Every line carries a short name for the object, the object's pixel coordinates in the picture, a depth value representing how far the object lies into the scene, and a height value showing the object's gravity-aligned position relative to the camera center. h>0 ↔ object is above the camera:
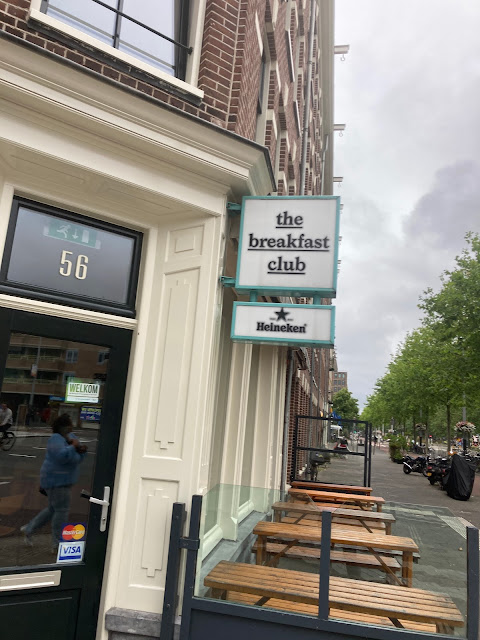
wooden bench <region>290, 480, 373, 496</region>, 9.62 -1.07
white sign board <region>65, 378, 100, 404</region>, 4.07 +0.15
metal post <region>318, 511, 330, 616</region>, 3.56 -0.99
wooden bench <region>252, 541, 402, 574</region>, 3.88 -1.02
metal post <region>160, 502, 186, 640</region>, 3.75 -1.14
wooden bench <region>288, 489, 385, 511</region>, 4.83 -0.81
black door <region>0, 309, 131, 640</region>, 3.70 -0.51
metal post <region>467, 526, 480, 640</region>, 3.31 -0.94
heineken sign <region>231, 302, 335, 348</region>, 4.39 +0.88
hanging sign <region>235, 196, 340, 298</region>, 4.51 +1.60
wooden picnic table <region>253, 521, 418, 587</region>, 3.96 -0.92
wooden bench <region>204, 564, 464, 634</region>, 3.47 -1.16
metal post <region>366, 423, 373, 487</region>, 10.76 -0.42
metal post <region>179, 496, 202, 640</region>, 3.73 -1.01
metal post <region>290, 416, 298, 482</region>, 11.38 -0.65
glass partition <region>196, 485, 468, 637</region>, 3.54 -1.02
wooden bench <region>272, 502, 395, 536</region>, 4.40 -0.76
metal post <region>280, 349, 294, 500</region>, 9.88 -0.07
